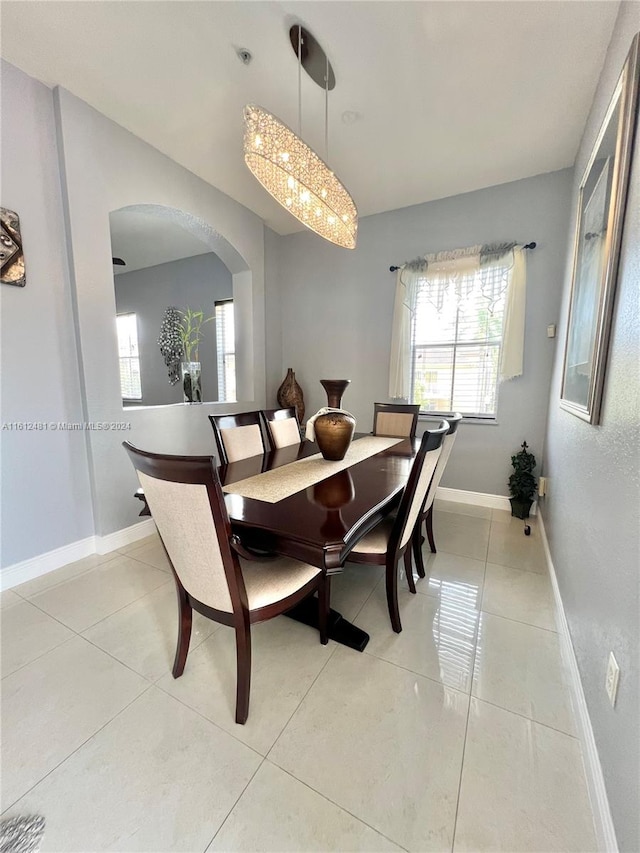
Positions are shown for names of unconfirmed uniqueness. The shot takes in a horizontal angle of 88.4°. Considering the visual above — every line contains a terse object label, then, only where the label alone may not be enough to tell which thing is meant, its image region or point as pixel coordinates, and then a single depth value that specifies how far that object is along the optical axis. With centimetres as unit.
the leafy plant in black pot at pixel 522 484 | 288
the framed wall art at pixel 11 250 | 187
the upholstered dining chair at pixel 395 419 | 285
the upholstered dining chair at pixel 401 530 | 142
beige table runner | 145
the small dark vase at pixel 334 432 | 188
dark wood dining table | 104
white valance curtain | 288
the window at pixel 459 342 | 304
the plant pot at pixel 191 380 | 316
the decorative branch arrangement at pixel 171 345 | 389
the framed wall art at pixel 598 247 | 115
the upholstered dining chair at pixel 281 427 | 245
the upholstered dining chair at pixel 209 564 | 97
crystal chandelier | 151
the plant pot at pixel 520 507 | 288
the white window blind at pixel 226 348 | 465
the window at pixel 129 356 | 539
